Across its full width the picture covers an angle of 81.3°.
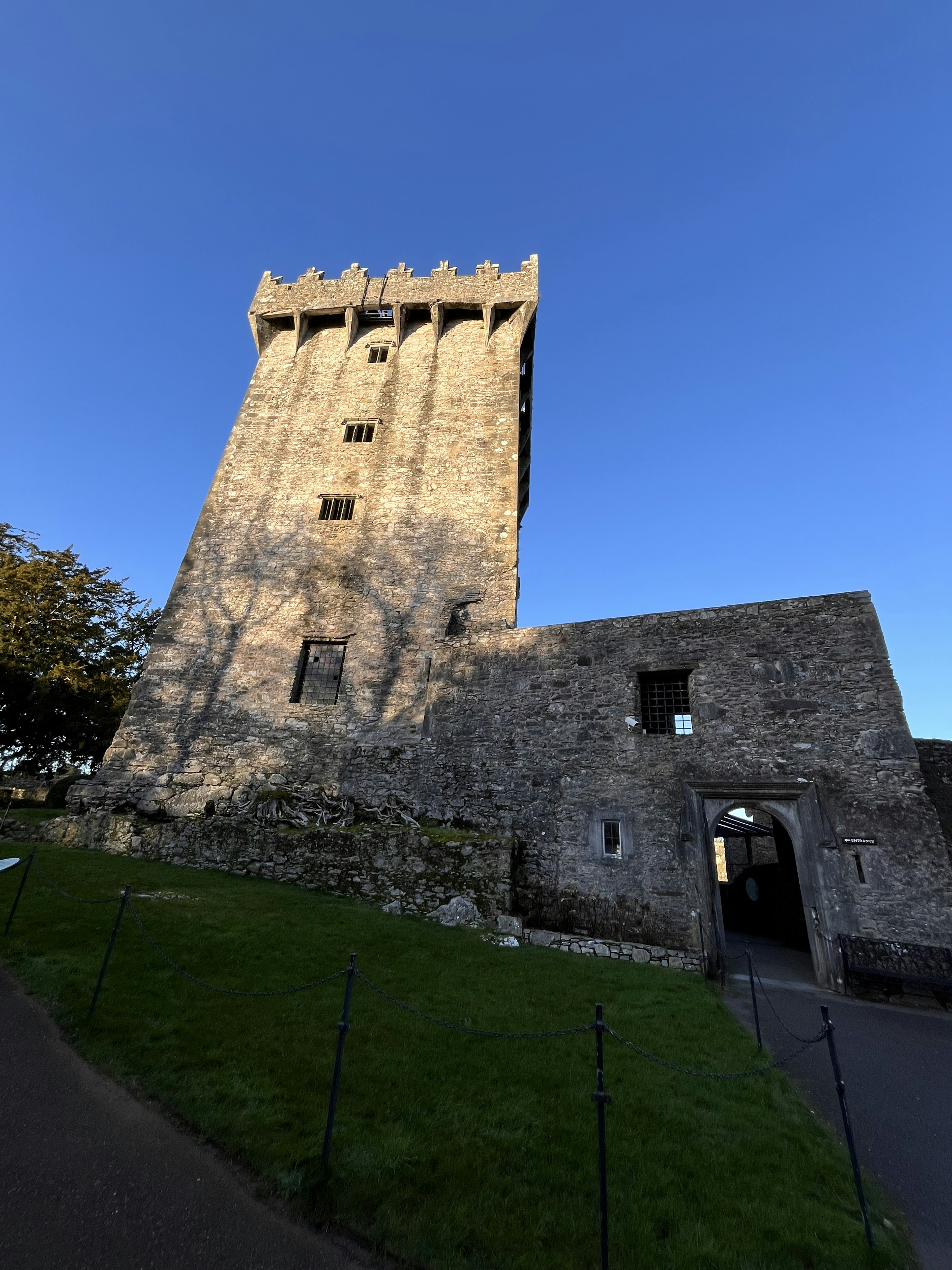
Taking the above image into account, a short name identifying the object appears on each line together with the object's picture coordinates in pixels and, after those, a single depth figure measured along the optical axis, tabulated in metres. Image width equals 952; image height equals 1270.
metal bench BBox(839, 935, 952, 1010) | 8.90
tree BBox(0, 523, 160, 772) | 20.50
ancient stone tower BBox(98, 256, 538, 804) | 16.83
